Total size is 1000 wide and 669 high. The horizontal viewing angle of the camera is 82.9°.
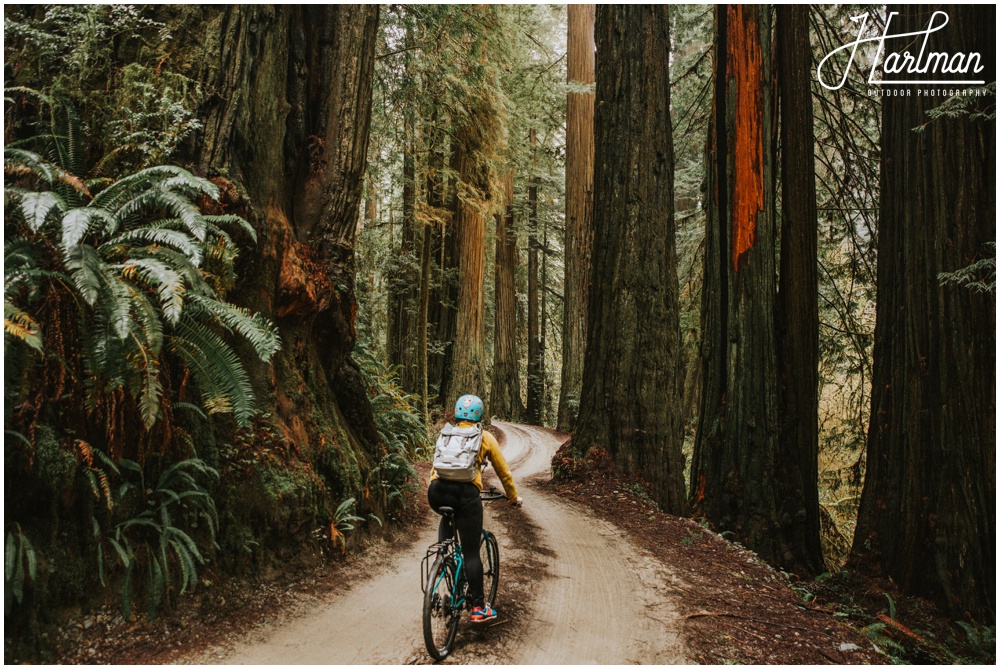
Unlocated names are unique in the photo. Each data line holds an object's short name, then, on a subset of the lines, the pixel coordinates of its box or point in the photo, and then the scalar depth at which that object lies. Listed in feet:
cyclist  12.47
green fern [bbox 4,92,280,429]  10.39
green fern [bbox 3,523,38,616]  9.55
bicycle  11.33
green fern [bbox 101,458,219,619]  11.39
